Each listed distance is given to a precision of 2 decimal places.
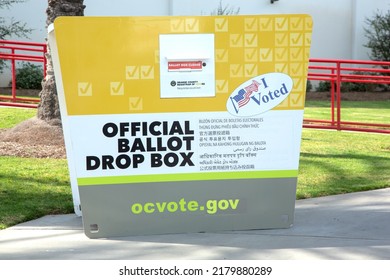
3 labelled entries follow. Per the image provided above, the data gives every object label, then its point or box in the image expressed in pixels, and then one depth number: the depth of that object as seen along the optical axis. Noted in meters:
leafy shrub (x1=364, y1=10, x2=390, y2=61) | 28.06
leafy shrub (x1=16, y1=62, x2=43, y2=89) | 23.00
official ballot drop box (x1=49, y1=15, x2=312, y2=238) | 6.96
